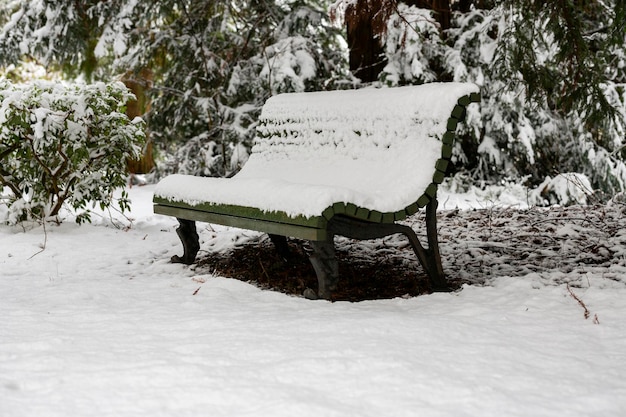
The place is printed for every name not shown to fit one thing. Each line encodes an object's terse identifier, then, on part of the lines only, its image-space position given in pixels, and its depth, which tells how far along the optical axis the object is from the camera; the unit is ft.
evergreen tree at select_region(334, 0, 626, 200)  16.22
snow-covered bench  11.18
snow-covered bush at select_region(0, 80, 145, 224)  17.65
